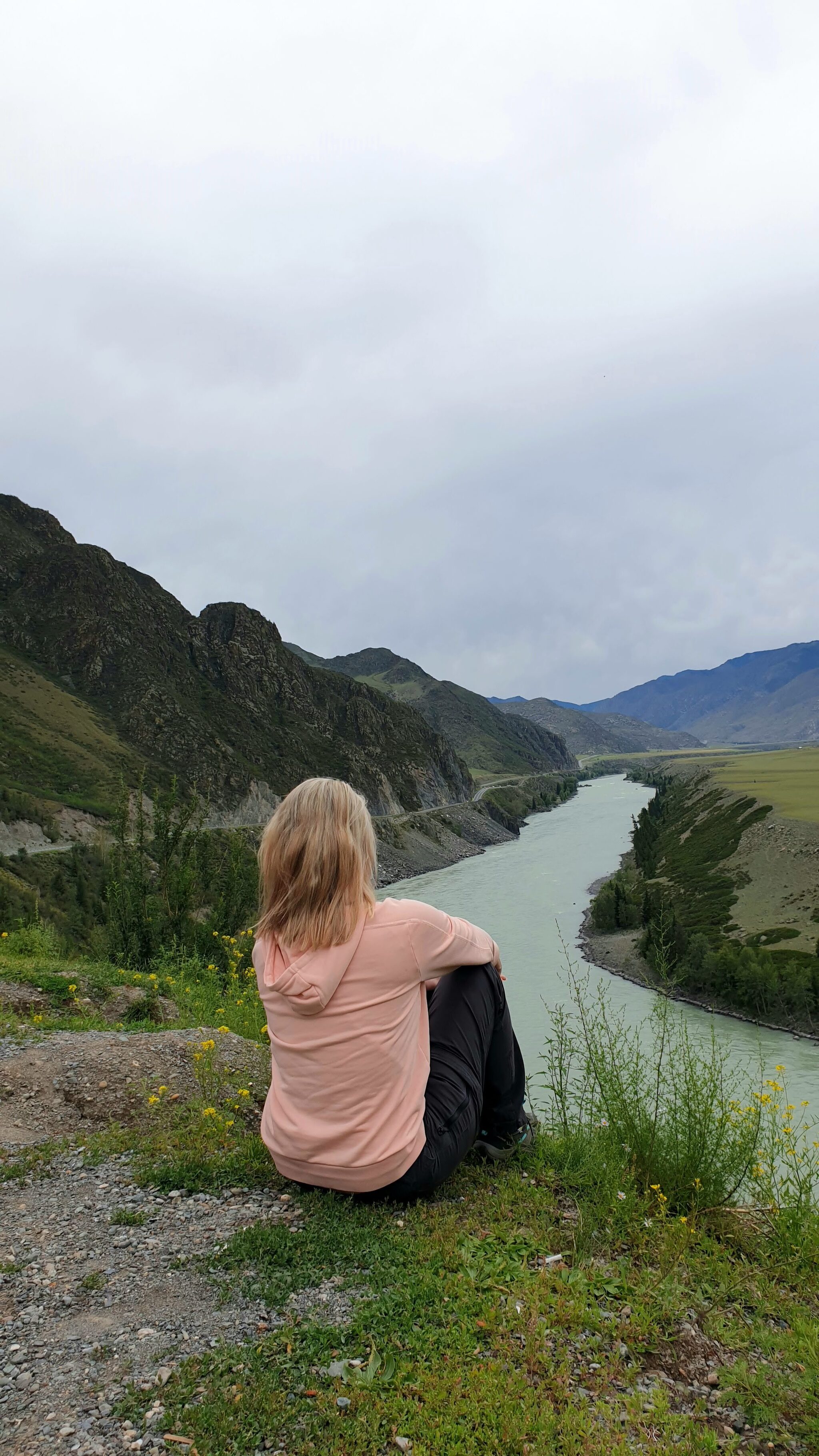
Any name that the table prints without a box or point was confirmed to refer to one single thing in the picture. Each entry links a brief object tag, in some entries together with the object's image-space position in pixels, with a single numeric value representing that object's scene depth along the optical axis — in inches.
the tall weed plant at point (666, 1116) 159.9
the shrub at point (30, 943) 398.0
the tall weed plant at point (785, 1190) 145.4
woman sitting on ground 123.5
